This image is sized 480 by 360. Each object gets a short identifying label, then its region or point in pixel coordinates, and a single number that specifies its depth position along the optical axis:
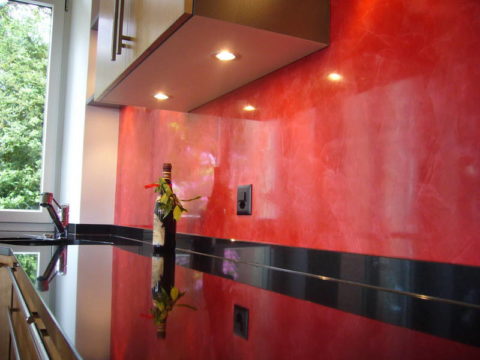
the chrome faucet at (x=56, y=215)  2.65
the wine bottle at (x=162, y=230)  1.72
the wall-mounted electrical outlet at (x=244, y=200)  1.46
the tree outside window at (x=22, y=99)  2.94
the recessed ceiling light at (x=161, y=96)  1.72
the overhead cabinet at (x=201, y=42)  1.03
